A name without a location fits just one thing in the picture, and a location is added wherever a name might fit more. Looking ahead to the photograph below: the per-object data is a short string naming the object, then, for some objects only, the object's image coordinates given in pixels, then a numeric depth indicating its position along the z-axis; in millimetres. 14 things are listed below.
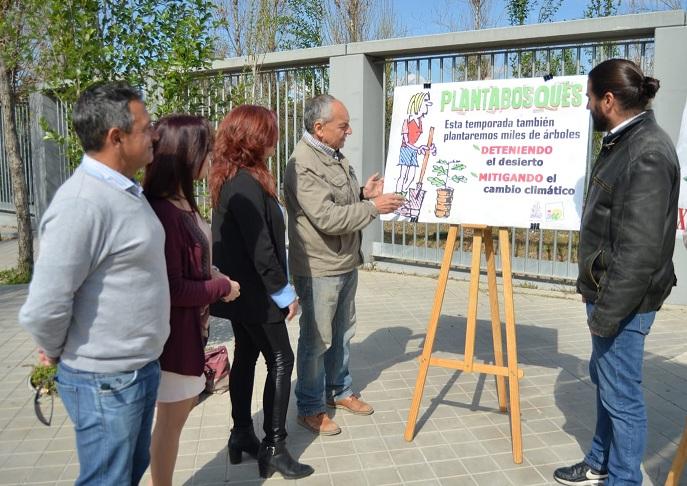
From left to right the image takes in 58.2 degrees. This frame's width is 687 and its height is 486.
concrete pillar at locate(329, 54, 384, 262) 8273
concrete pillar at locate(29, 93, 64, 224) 12641
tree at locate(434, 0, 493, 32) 15438
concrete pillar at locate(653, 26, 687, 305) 6309
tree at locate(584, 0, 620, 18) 10341
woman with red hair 3064
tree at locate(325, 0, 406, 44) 15570
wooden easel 3500
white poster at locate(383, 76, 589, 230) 3547
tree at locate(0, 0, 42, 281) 7457
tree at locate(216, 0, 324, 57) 9062
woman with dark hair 2492
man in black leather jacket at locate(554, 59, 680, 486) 2656
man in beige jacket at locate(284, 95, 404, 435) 3539
